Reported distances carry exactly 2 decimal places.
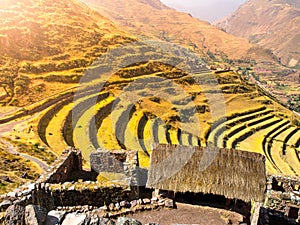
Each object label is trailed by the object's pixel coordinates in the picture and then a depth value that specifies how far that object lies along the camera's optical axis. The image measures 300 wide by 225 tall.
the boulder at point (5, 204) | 7.56
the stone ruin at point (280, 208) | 10.80
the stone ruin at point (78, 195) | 4.33
